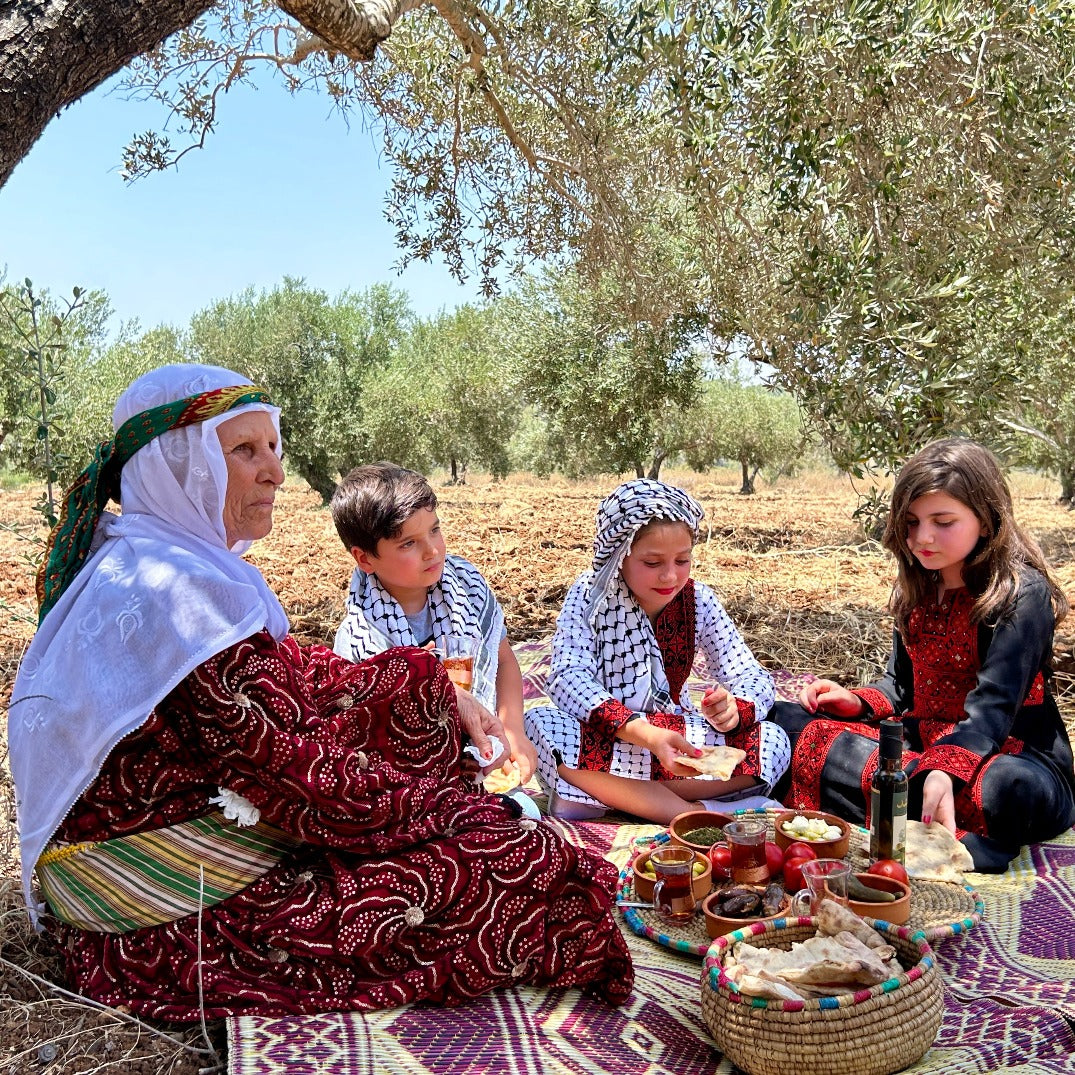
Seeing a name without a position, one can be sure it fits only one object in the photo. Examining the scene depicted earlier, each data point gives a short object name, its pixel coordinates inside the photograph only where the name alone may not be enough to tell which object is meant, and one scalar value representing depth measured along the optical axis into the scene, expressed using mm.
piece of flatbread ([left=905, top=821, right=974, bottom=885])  3053
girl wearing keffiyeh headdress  3883
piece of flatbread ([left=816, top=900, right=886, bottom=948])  2354
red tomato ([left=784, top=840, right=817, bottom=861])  2996
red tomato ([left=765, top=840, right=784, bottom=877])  3020
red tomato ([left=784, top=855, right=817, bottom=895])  2939
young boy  3631
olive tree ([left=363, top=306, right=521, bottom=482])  25641
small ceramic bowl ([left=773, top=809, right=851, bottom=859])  3107
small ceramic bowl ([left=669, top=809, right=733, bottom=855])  3332
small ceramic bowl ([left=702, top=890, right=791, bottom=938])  2709
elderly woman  2307
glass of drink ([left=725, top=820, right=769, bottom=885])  2973
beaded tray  2809
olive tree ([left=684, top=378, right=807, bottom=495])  29062
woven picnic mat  2205
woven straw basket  2092
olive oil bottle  2822
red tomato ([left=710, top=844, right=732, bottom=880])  3094
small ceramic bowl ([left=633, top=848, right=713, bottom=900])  2998
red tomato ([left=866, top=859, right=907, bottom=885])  2820
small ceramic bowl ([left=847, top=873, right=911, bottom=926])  2721
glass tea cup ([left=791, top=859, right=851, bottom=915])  2623
